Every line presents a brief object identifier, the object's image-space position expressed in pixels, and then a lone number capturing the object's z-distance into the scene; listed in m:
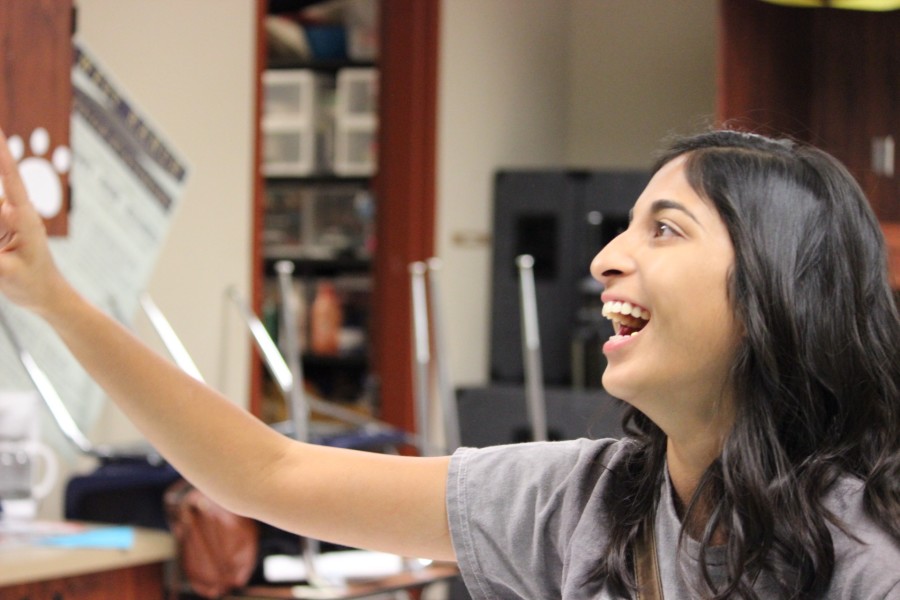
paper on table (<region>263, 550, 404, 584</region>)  3.07
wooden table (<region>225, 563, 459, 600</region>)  2.96
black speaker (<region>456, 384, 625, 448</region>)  4.66
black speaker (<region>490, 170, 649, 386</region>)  4.94
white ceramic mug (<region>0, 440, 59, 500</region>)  2.77
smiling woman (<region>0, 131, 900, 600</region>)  1.24
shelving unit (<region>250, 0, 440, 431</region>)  4.79
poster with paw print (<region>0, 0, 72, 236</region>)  2.34
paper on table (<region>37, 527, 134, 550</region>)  2.64
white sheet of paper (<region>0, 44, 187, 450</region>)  3.23
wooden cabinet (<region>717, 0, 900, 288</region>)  4.46
